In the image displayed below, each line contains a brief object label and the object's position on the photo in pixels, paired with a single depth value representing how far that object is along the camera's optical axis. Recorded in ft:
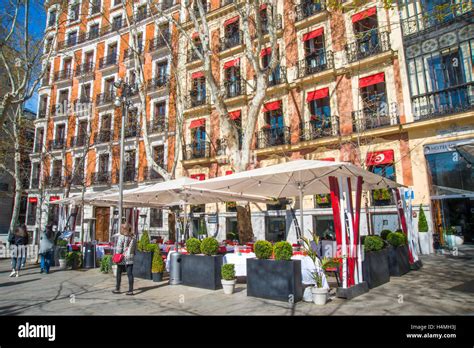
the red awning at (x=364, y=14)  54.65
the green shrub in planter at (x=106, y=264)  34.99
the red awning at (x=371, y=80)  52.70
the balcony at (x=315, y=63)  58.29
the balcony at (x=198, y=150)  70.95
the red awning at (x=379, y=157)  50.29
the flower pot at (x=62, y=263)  40.49
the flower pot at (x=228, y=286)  22.71
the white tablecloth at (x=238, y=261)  26.16
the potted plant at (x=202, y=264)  24.71
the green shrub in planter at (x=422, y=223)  43.76
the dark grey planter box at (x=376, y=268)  23.06
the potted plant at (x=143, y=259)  30.25
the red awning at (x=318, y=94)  58.21
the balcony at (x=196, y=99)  73.46
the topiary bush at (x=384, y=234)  30.66
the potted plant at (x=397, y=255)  28.04
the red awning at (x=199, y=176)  70.31
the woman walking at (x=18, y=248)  34.14
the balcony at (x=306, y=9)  60.95
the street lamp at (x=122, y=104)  35.73
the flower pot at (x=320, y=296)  19.17
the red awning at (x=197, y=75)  75.00
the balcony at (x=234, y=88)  67.77
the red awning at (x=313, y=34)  60.34
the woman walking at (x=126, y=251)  23.39
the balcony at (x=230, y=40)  70.37
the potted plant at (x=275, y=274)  19.90
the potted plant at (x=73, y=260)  39.45
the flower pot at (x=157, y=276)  28.63
